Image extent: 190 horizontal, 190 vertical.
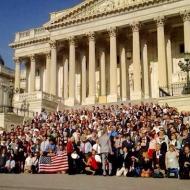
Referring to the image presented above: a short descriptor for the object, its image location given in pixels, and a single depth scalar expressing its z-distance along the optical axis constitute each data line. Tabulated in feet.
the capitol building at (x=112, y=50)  105.21
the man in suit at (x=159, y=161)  39.46
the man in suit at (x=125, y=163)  41.72
